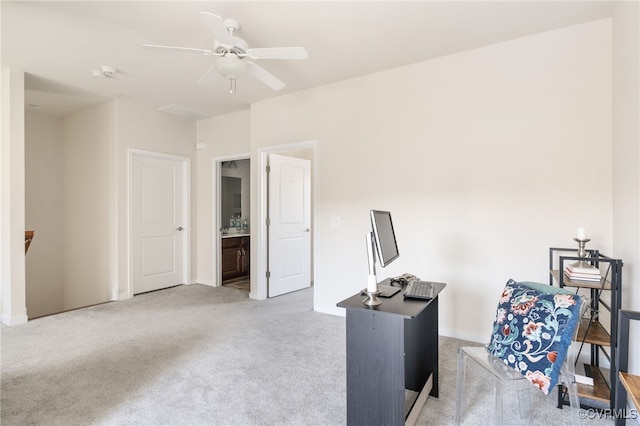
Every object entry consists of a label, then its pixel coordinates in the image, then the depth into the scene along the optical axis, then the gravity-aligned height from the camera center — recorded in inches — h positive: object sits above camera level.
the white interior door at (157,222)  184.1 -6.9
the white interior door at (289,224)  179.6 -8.3
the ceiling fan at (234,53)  89.5 +44.6
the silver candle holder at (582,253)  85.2 -11.8
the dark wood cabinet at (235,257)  215.8 -32.2
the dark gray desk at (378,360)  61.3 -28.7
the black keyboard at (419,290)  70.6 -18.1
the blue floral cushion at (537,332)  59.5 -23.5
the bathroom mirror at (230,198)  246.4 +9.1
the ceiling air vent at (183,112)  184.9 +57.3
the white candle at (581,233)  87.7 -6.6
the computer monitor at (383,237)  71.5 -6.6
